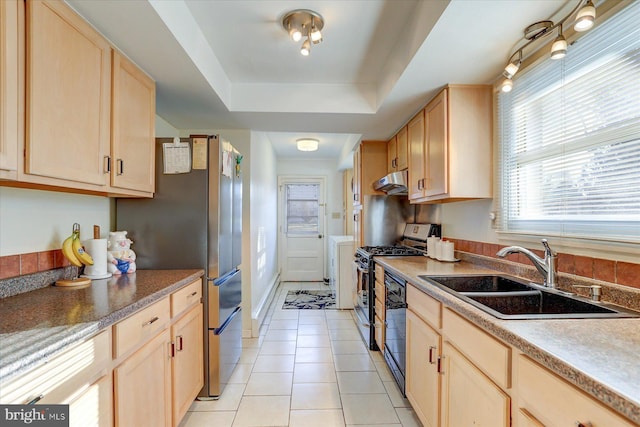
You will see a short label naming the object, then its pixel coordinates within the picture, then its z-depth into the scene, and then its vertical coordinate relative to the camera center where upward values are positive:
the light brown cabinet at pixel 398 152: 2.97 +0.69
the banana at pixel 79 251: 1.54 -0.18
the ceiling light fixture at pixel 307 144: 4.25 +1.04
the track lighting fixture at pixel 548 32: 1.09 +0.75
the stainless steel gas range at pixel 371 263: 2.86 -0.48
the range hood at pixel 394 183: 2.85 +0.33
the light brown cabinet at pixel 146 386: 1.19 -0.76
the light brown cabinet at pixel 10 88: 1.02 +0.45
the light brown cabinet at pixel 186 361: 1.66 -0.88
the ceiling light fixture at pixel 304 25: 1.70 +1.13
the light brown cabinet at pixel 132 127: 1.60 +0.52
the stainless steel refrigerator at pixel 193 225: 2.02 -0.06
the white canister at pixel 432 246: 2.53 -0.25
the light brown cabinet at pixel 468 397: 1.03 -0.70
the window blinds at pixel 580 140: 1.20 +0.37
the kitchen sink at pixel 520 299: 1.13 -0.39
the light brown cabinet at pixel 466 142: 2.06 +0.52
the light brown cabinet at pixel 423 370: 1.52 -0.86
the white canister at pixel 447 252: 2.37 -0.28
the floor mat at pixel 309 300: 4.27 -1.27
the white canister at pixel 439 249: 2.43 -0.27
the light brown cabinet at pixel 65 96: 1.14 +0.52
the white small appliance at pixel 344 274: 4.13 -0.80
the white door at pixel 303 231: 5.90 -0.29
